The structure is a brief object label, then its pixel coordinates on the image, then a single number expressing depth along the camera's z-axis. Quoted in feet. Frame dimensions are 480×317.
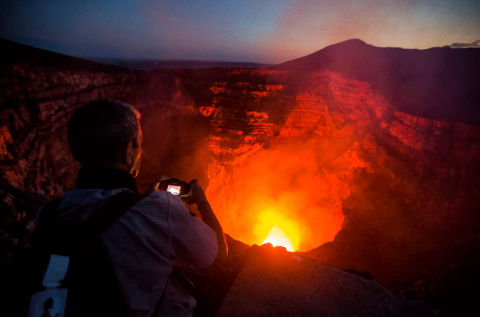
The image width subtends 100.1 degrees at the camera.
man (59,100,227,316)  3.22
